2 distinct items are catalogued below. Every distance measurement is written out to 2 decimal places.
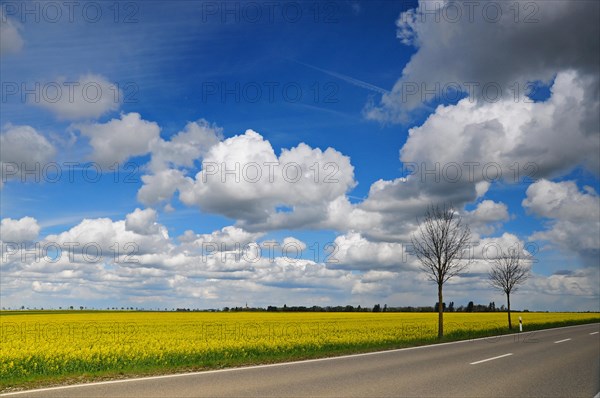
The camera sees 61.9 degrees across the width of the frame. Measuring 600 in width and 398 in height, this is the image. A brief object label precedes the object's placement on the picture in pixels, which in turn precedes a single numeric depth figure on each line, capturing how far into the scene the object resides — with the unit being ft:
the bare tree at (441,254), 96.02
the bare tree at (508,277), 138.51
